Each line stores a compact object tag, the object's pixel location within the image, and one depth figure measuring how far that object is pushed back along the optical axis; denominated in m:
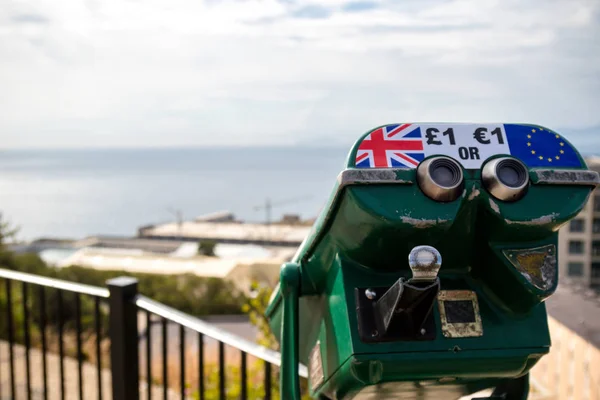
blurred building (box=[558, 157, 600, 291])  13.97
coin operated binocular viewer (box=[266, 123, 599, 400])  1.01
